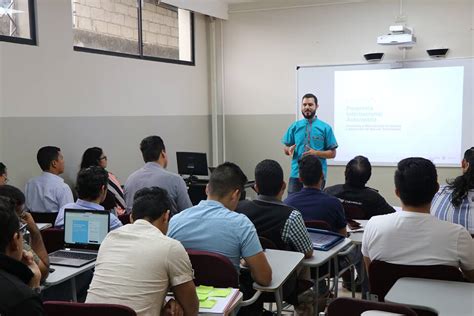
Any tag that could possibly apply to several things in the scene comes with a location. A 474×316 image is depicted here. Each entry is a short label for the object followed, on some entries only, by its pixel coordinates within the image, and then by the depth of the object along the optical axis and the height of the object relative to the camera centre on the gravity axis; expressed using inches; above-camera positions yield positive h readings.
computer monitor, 232.5 -22.9
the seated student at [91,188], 120.7 -17.8
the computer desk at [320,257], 100.6 -30.9
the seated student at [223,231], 88.2 -21.7
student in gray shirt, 157.6 -20.2
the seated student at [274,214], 104.0 -22.1
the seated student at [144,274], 73.5 -24.3
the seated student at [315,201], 124.1 -22.8
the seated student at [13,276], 57.0 -19.5
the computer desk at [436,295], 68.5 -27.8
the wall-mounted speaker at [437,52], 237.7 +30.1
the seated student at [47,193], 167.6 -26.1
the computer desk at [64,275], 95.3 -32.2
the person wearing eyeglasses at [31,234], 94.3 -24.3
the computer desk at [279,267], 87.7 -29.8
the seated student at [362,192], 141.6 -23.5
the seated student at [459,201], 111.3 -21.3
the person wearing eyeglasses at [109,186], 166.8 -25.8
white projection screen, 239.8 +3.2
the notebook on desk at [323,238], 109.9 -29.4
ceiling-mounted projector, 231.0 +36.9
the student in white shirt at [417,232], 81.4 -20.9
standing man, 217.8 -10.6
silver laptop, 117.2 -27.5
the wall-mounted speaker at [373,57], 249.0 +29.8
